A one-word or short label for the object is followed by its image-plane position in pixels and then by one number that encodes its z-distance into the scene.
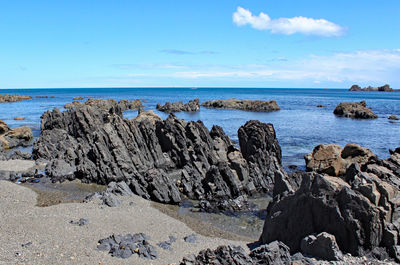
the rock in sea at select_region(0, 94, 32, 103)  175.75
